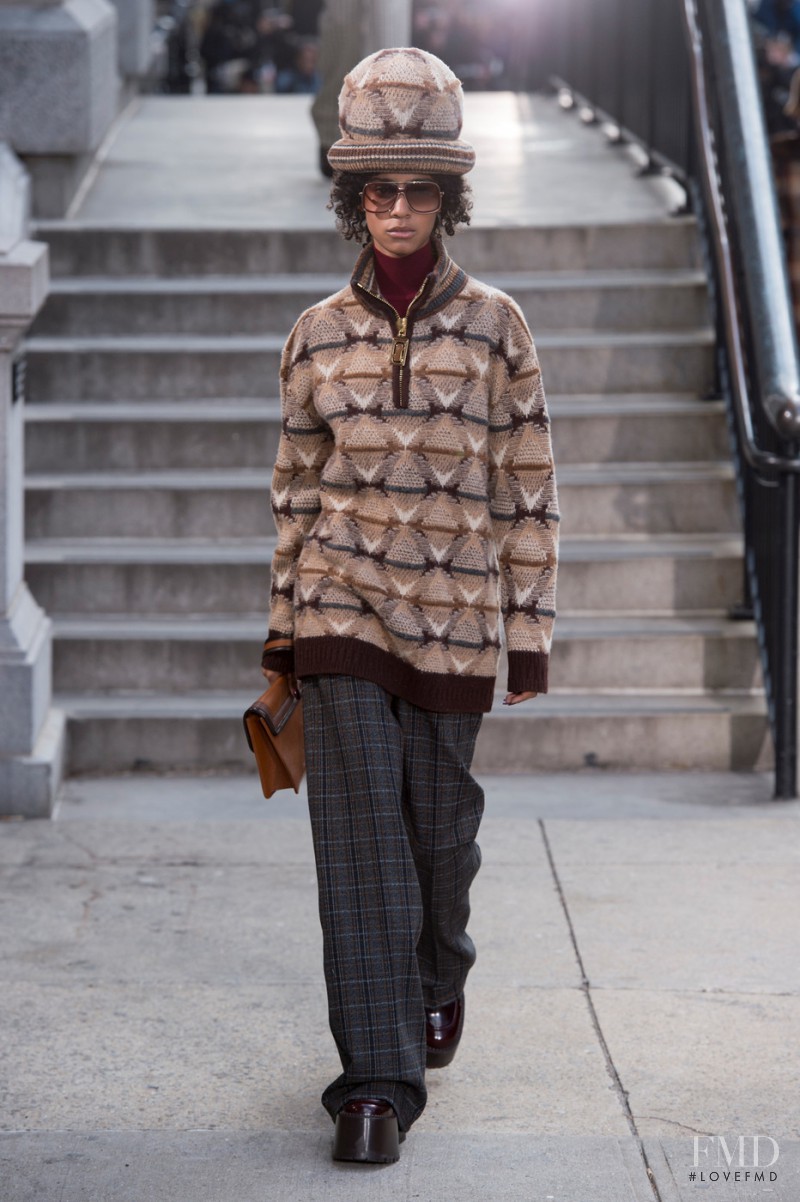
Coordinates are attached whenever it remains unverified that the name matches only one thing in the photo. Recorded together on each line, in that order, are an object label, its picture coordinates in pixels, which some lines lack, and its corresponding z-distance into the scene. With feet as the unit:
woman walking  23.68
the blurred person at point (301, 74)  130.41
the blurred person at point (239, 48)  139.74
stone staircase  43.37
